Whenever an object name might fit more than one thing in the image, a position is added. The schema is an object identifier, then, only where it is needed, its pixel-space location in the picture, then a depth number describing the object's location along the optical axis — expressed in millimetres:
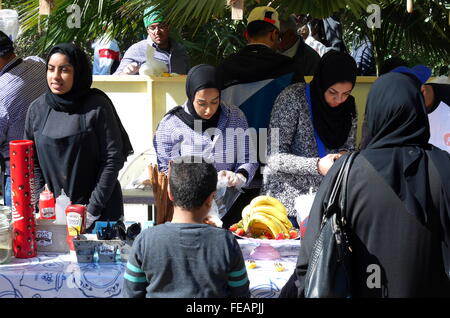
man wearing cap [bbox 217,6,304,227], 7853
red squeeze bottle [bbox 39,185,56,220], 6094
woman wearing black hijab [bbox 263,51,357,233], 6870
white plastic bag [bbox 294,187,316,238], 5689
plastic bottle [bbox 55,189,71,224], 6012
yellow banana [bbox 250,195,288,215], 6244
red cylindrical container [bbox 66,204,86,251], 5880
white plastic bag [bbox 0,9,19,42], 8873
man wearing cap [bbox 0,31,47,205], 7605
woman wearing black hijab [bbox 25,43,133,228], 6679
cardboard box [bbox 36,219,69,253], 5985
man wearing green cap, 10583
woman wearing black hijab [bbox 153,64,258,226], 6964
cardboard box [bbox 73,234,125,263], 5689
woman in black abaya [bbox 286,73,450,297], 4590
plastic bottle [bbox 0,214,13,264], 5708
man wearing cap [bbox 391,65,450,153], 7613
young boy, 4433
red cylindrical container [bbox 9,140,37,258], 5760
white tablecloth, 5468
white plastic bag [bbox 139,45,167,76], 9653
